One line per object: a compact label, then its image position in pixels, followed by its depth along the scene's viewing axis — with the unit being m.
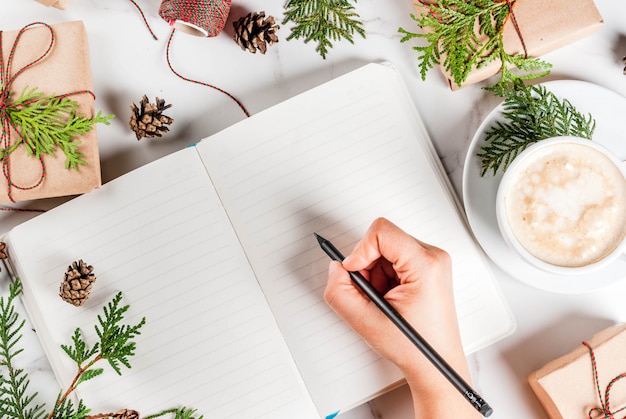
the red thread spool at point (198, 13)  0.89
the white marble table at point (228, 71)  1.00
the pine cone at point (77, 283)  0.91
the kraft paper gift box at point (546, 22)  0.93
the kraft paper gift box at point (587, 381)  0.91
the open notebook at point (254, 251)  0.94
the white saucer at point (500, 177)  0.93
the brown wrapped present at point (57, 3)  0.96
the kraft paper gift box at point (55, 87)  0.92
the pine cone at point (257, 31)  0.97
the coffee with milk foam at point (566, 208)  0.87
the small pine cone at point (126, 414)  0.91
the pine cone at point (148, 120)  0.95
